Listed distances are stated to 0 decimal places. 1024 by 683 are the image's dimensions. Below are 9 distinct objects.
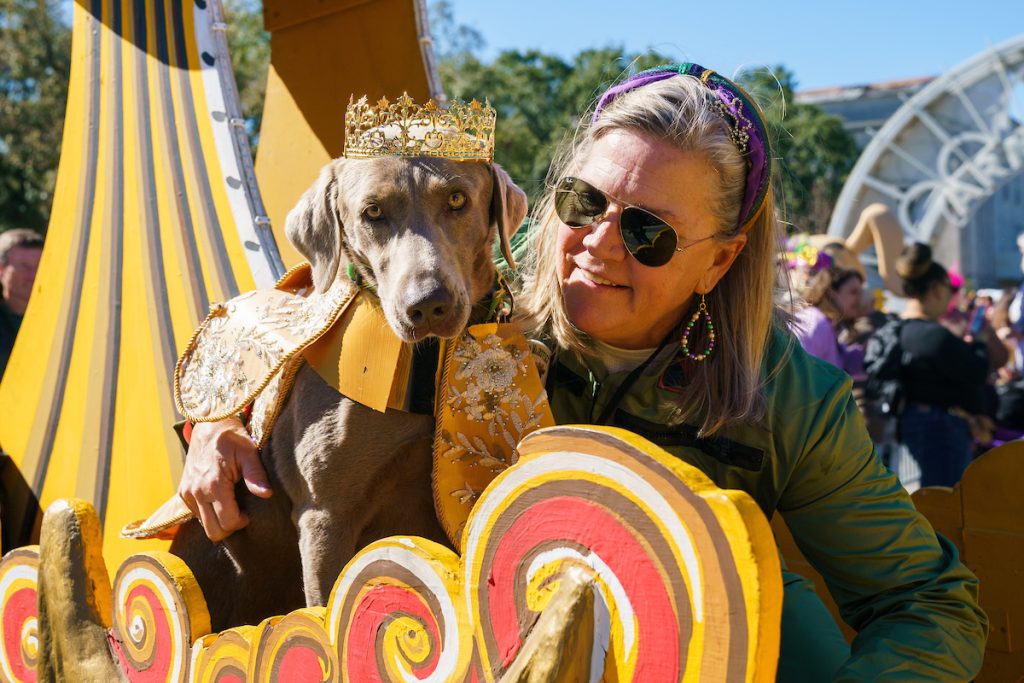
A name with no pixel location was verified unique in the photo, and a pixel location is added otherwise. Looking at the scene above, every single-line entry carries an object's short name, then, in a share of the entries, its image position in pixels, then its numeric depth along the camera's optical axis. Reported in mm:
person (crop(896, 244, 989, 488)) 5863
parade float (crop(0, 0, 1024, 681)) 1335
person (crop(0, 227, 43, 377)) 5496
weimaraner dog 2039
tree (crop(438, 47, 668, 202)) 21125
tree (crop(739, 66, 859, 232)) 31078
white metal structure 23797
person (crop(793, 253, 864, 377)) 5395
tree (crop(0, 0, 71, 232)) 18053
